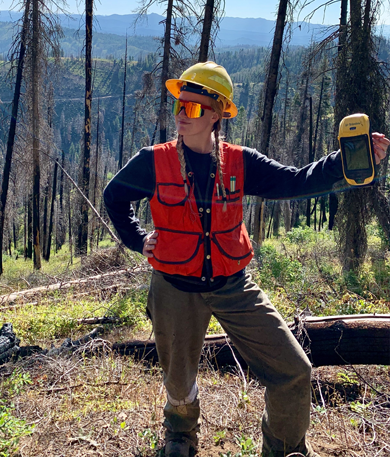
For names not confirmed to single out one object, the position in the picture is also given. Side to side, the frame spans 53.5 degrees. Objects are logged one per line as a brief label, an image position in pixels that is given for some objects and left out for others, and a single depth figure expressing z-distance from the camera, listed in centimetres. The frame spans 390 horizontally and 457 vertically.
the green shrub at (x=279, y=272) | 728
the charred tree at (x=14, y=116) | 1394
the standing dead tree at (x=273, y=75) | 1070
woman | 232
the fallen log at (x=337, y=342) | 375
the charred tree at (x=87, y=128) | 1458
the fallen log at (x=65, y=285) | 771
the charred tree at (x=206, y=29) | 1014
